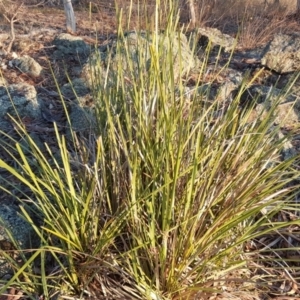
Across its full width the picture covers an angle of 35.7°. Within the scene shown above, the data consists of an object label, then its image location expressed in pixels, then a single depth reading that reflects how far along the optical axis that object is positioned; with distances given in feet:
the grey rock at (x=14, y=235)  5.36
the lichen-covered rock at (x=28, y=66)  12.15
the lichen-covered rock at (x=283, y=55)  11.16
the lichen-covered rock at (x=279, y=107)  8.51
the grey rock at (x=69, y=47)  14.47
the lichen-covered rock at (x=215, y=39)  14.56
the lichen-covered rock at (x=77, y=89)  10.04
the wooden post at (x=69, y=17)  20.57
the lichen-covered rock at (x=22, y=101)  9.22
